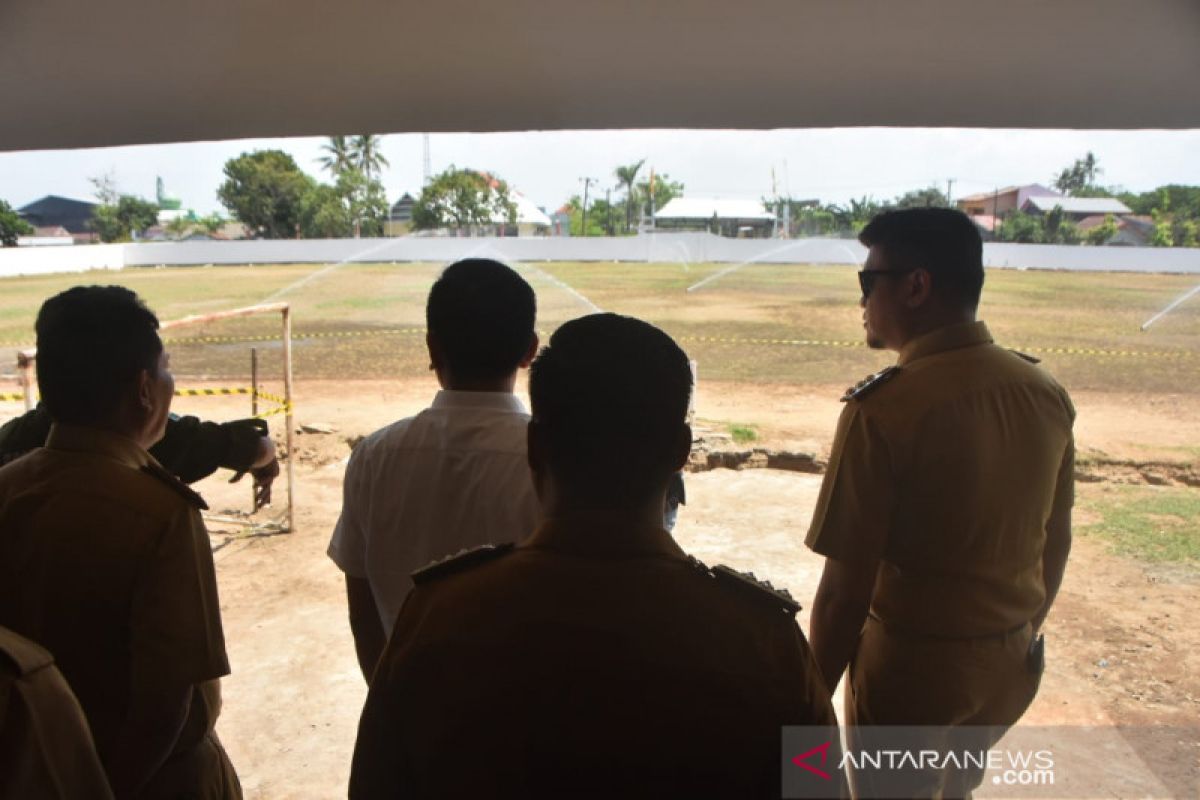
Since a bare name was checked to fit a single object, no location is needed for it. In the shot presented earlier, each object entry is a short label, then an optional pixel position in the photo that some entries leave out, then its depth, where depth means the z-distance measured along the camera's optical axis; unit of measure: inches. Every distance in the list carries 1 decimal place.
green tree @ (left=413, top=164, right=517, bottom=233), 1903.3
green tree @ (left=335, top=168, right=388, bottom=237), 2087.8
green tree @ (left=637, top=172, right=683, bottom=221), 2668.8
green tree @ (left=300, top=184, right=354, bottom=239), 2003.0
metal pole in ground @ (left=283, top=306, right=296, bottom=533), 276.8
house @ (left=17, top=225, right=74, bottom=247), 2018.9
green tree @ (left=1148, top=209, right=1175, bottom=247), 1774.1
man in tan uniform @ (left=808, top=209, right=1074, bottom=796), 78.7
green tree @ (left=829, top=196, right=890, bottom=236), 1606.8
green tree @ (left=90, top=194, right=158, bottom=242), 2165.4
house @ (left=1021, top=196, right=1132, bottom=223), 2097.7
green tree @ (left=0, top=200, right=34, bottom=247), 1668.3
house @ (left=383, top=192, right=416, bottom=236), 2352.9
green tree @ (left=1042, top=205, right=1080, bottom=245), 1803.6
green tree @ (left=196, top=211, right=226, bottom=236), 2404.0
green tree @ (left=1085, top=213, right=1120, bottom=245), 1785.2
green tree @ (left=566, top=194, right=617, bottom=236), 2571.4
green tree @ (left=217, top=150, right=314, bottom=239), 2042.3
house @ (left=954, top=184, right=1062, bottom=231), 2441.8
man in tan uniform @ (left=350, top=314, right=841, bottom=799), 38.6
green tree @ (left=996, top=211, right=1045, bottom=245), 1806.1
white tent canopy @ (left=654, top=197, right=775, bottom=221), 2369.7
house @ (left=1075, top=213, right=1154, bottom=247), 1861.5
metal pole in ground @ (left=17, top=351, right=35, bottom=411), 197.9
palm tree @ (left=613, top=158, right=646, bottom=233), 2549.2
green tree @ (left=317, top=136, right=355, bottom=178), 2901.1
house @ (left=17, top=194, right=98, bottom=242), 2679.6
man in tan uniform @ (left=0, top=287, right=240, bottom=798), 61.6
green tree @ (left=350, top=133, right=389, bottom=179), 2938.0
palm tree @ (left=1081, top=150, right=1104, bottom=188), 2379.4
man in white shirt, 70.3
